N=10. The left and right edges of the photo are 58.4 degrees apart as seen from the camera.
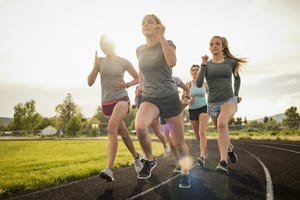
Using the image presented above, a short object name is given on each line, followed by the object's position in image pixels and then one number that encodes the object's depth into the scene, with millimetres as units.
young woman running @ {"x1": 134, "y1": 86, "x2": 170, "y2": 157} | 7543
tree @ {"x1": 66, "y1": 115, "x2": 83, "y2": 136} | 58781
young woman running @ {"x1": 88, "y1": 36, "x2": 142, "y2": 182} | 4832
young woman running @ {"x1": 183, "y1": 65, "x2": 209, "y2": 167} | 6825
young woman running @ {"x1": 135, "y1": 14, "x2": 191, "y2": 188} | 3938
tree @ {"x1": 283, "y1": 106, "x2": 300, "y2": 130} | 116375
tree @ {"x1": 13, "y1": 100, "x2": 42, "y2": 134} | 77562
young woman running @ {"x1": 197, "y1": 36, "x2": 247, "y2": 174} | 5633
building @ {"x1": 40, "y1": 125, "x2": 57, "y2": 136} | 96600
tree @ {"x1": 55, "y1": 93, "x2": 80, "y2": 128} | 96500
